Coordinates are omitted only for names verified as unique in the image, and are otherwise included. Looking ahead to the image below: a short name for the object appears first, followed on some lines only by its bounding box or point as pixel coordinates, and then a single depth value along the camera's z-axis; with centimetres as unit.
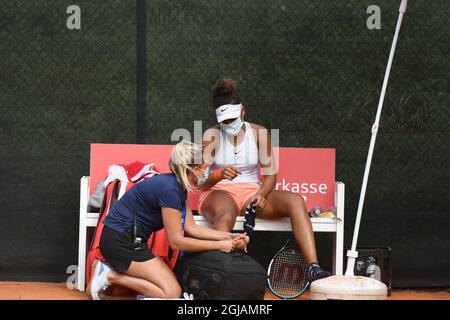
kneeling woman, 1324
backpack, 1469
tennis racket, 1505
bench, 1555
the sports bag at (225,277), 1304
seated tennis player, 1449
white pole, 1397
